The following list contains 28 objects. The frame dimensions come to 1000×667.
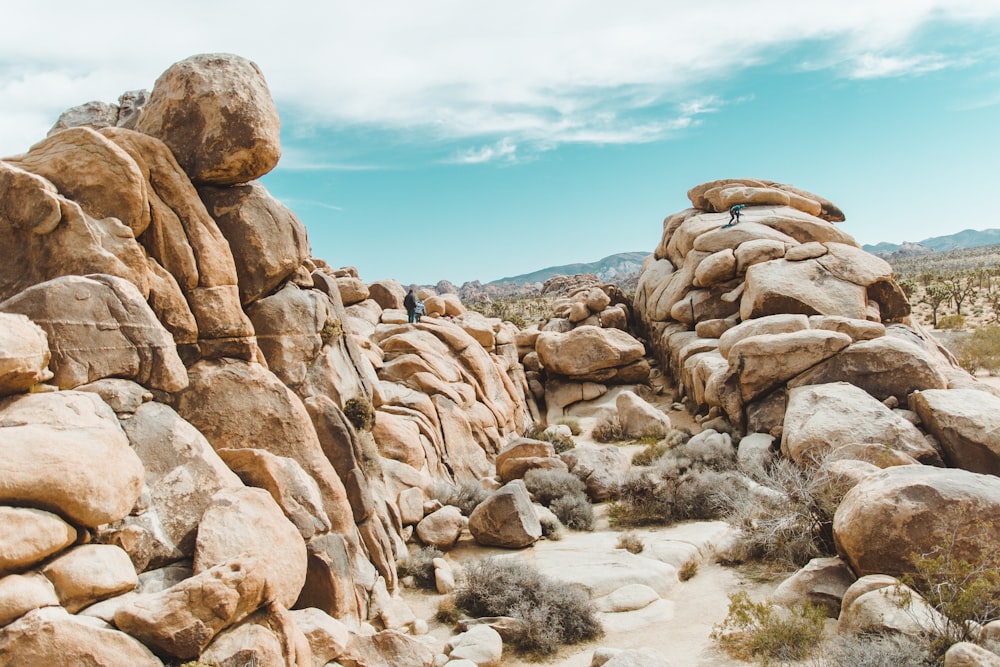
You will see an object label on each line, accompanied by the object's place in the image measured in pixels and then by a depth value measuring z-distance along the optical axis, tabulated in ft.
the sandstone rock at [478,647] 29.84
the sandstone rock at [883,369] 52.80
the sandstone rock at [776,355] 56.80
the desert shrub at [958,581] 24.29
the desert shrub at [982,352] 88.79
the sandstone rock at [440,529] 43.80
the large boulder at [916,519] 27.94
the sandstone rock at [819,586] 31.27
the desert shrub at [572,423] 80.74
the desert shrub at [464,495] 49.18
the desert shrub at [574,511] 49.85
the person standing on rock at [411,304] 77.10
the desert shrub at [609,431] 75.87
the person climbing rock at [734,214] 93.25
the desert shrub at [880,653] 23.08
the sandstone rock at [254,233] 33.01
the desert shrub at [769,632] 27.63
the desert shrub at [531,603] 31.83
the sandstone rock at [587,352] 90.94
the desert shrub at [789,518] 37.76
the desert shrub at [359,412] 38.81
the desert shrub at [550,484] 53.06
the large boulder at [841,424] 46.34
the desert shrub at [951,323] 116.06
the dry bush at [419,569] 38.58
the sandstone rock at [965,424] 43.01
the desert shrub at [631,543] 43.32
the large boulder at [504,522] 44.42
